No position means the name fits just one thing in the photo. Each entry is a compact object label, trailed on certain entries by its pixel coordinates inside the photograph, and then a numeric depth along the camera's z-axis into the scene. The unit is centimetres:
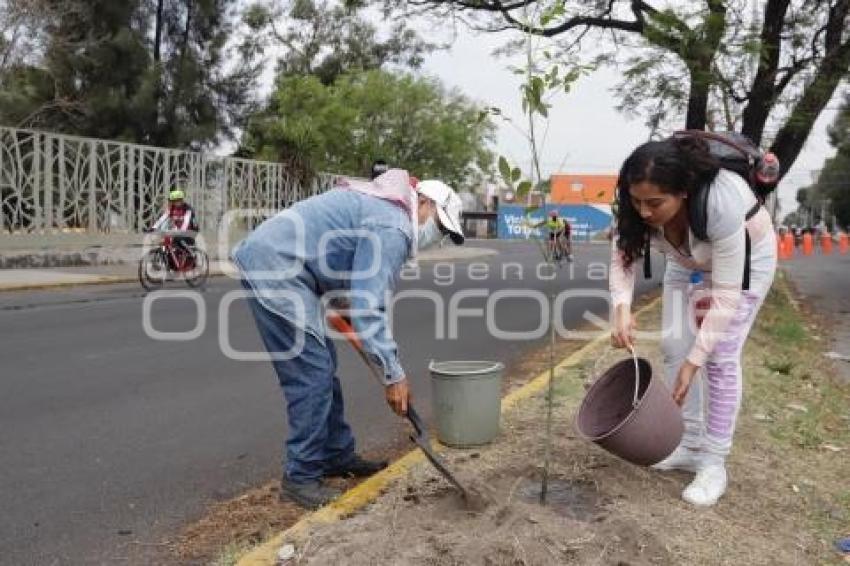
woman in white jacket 346
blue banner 4957
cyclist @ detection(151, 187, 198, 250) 1506
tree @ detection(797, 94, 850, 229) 7650
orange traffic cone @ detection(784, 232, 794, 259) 3693
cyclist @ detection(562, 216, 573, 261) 2758
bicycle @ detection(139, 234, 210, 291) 1506
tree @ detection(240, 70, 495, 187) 3547
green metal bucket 471
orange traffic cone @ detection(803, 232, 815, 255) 4199
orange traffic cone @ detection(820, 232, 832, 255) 4466
